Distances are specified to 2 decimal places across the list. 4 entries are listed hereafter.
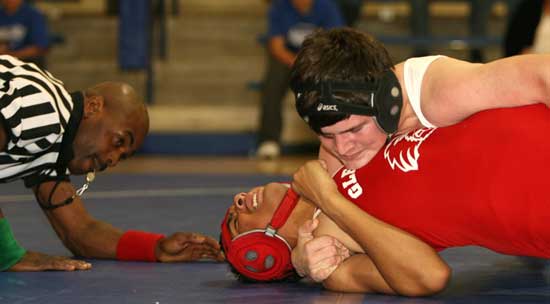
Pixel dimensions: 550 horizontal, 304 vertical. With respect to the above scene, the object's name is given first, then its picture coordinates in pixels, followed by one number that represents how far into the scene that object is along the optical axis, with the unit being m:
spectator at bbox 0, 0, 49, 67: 20.09
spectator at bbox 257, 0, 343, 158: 18.81
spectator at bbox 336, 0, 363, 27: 20.80
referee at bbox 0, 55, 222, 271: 7.56
